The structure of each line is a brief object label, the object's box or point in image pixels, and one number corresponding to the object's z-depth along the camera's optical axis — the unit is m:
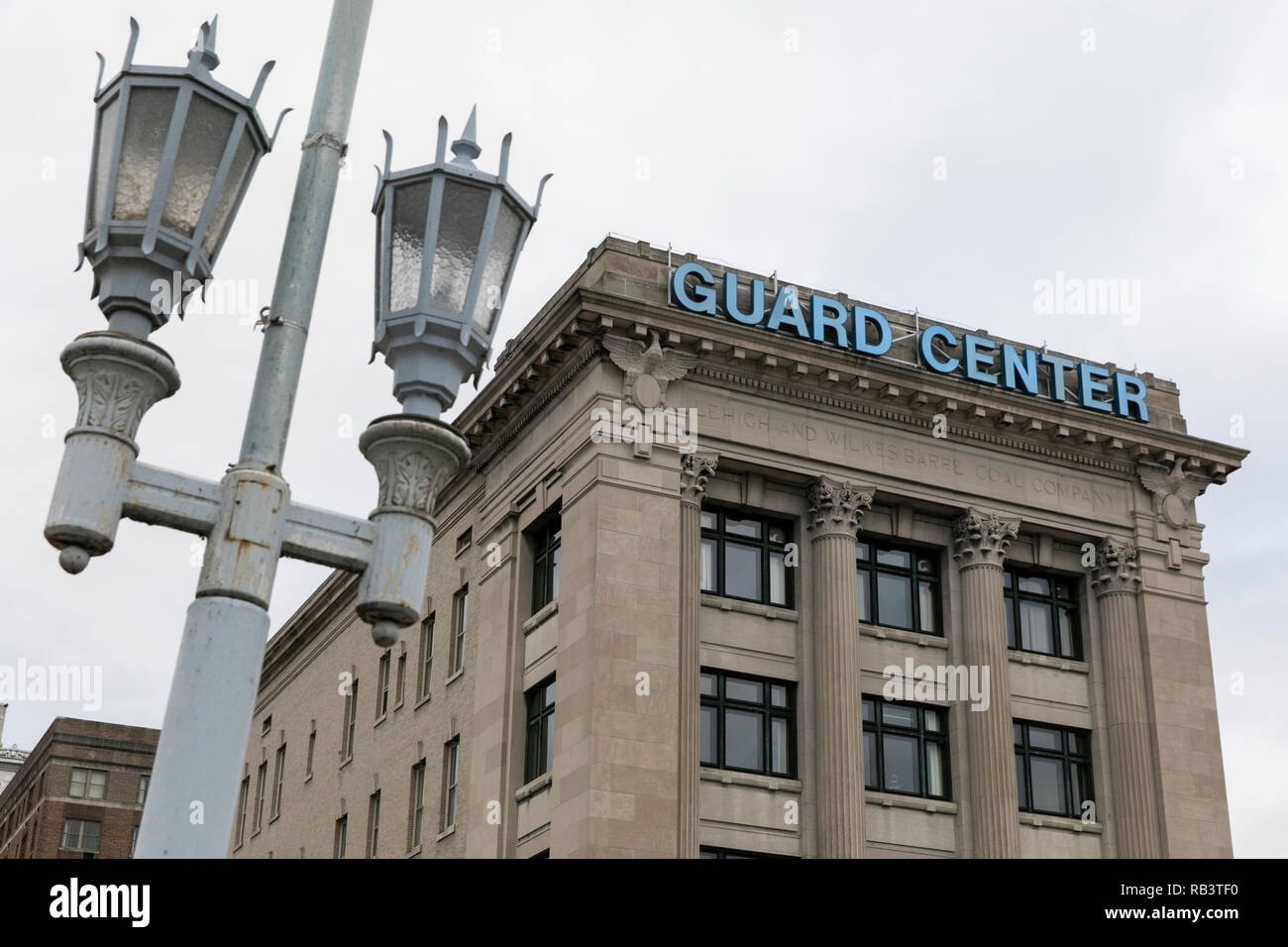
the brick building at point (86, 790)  95.25
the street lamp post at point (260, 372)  6.37
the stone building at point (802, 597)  33.34
